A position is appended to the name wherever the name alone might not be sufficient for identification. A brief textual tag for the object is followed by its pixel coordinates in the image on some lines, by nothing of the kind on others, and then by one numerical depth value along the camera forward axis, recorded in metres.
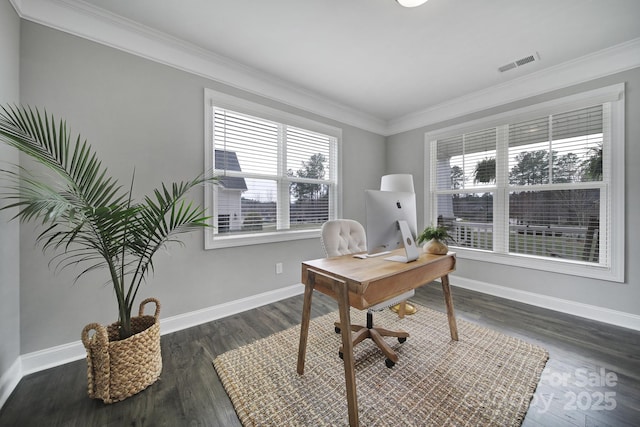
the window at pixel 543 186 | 2.38
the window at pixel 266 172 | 2.52
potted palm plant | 1.28
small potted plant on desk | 1.99
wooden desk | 1.24
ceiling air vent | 2.41
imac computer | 1.65
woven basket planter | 1.38
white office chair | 1.74
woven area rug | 1.31
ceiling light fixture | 1.69
